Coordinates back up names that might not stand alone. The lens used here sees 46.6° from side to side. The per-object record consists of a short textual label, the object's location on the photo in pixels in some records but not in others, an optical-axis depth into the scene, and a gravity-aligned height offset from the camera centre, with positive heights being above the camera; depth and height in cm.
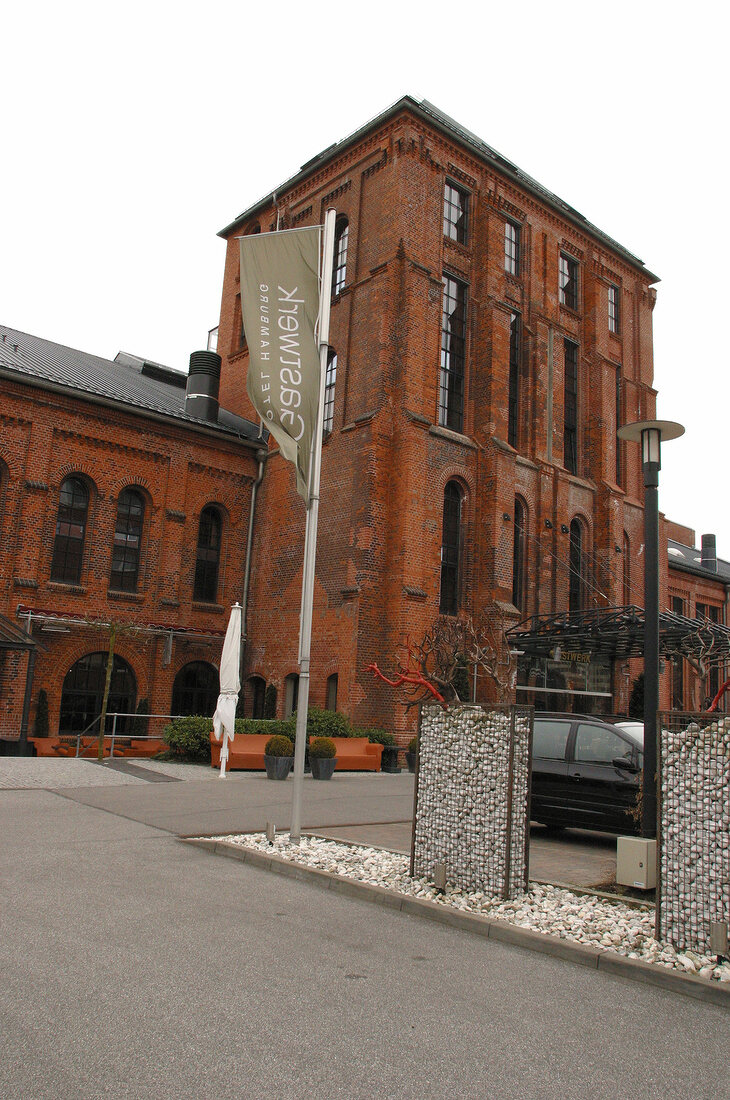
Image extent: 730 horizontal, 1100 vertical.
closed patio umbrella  1697 -35
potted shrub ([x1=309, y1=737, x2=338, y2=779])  1778 -161
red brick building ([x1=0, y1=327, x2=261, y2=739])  2255 +380
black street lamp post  762 +109
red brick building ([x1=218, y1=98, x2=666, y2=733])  2355 +843
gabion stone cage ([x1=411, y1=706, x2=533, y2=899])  741 -103
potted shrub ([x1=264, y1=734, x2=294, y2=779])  1698 -161
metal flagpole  980 +145
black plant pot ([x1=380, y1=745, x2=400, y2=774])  2122 -190
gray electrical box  741 -147
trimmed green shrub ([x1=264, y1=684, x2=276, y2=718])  2505 -80
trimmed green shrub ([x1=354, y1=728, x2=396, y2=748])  2131 -139
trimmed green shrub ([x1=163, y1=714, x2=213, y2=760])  1884 -148
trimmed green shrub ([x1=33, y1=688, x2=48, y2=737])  2206 -140
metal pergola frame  2145 +156
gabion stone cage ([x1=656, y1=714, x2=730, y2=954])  593 -96
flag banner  1071 +439
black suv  1044 -103
